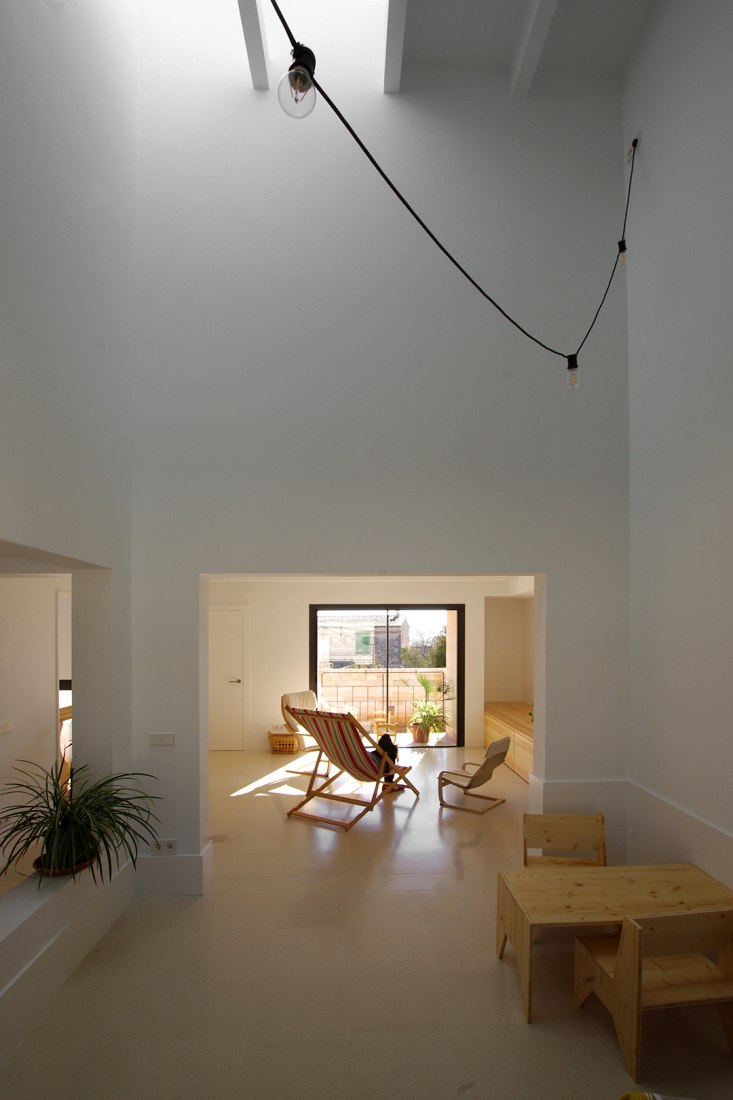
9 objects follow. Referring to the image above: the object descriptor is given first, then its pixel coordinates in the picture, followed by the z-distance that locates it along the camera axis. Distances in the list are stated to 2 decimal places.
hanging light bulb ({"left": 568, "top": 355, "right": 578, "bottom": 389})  3.59
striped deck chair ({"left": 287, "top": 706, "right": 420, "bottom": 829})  5.61
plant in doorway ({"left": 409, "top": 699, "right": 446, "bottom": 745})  8.94
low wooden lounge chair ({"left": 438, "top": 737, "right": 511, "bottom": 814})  6.12
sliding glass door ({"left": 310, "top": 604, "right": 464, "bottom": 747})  9.10
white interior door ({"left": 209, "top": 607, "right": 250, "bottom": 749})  8.74
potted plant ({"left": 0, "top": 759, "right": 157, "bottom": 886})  3.48
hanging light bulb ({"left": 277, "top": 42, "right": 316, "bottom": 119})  2.12
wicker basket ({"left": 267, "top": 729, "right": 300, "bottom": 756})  8.41
